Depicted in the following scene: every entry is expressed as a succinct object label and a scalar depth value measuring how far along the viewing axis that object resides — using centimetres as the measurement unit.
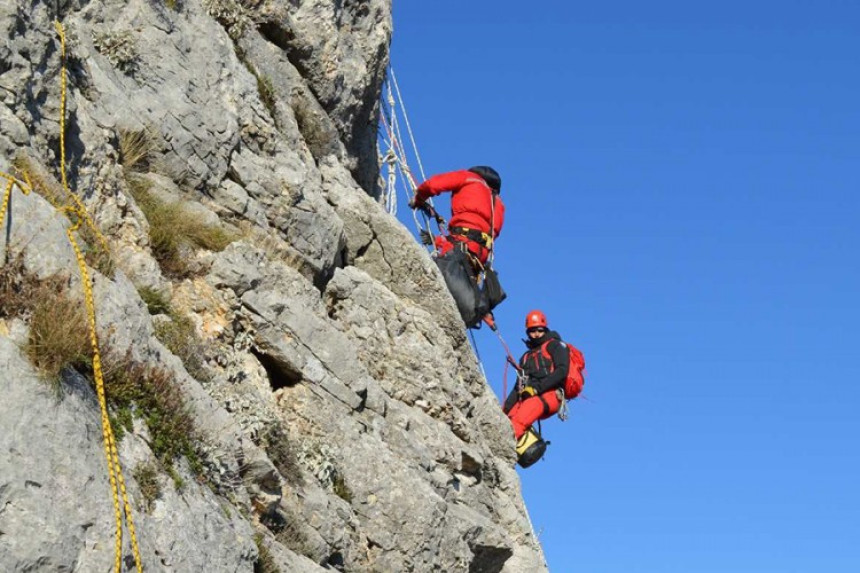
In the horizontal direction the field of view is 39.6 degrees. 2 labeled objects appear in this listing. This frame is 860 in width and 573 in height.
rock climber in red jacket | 1855
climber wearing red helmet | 1802
